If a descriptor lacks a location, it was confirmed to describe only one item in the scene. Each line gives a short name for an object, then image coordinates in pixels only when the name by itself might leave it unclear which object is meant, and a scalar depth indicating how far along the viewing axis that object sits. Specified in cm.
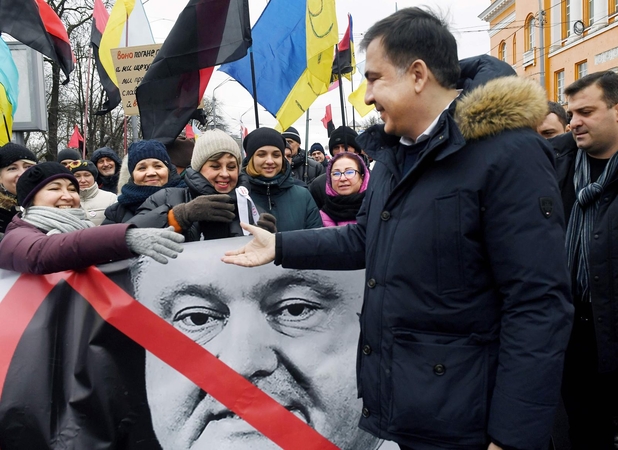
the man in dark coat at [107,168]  654
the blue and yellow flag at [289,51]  491
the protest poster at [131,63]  618
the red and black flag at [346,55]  723
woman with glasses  417
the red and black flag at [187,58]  372
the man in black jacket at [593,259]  256
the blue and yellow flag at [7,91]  511
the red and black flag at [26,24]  520
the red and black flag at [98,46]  700
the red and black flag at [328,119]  1227
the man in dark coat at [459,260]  161
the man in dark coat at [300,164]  727
